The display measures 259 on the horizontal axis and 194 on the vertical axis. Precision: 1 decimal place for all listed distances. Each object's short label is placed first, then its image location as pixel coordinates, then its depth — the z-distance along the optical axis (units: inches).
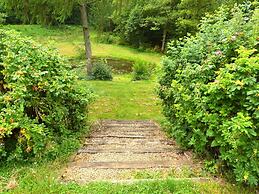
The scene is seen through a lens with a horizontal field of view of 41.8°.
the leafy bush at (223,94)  118.1
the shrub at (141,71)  618.5
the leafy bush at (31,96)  147.7
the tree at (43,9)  460.4
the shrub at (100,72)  561.0
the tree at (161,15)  984.3
